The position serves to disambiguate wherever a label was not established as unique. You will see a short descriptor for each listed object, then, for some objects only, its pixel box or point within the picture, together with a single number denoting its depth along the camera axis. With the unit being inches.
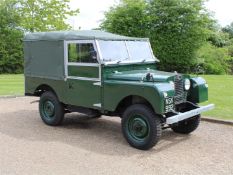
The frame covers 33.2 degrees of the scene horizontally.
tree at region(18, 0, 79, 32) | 1098.1
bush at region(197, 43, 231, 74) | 1030.9
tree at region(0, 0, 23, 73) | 1021.8
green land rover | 256.7
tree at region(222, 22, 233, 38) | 1823.6
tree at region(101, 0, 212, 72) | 910.4
